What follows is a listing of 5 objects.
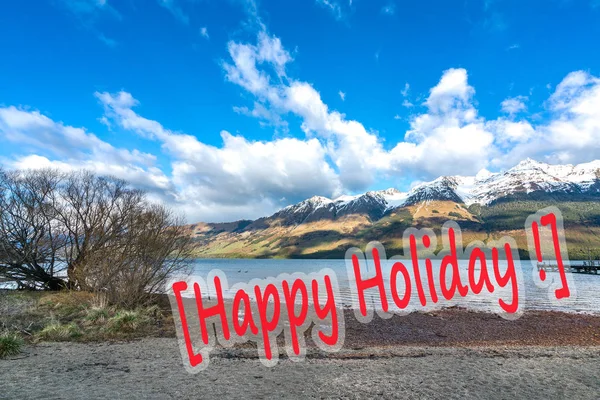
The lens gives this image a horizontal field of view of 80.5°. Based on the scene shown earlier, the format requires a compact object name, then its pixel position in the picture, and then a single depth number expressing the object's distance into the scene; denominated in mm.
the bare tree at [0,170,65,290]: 23750
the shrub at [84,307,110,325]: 16180
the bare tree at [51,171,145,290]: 23422
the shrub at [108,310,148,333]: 15638
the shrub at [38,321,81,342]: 13828
